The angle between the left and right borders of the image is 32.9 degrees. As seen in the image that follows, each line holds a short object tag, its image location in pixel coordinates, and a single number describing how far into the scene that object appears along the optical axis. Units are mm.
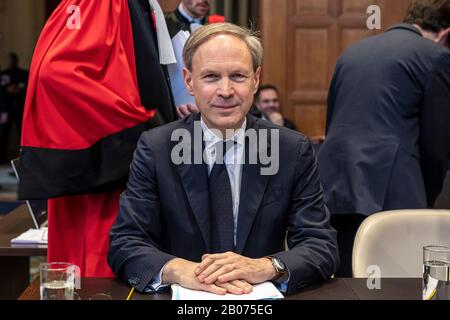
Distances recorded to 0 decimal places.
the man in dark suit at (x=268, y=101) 5586
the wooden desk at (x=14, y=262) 2951
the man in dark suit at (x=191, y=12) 2980
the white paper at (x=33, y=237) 2686
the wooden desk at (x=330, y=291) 1668
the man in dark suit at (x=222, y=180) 1979
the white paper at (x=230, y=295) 1598
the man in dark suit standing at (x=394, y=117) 2885
